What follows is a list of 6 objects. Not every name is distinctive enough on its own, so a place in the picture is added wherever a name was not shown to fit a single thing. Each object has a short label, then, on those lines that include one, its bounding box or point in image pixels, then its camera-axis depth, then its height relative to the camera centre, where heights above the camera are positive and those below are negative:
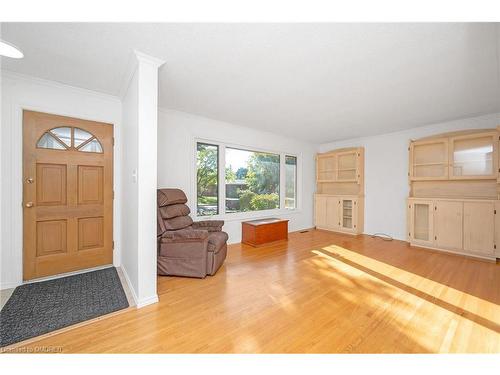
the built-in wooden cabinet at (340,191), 5.07 -0.09
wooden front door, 2.46 -0.09
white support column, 1.97 +0.12
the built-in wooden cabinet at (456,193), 3.32 -0.10
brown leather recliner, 2.59 -0.84
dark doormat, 1.65 -1.13
